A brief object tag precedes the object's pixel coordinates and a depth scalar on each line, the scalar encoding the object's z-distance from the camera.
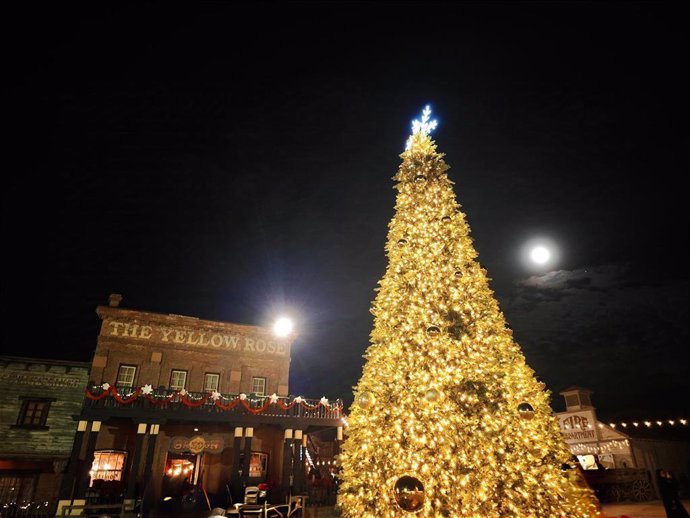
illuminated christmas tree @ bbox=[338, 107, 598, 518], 5.32
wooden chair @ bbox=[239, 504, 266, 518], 9.09
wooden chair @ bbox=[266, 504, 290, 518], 9.66
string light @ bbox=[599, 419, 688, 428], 21.90
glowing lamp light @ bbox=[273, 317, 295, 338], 23.75
